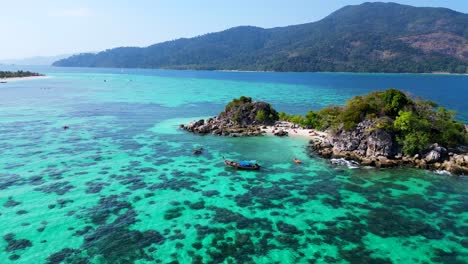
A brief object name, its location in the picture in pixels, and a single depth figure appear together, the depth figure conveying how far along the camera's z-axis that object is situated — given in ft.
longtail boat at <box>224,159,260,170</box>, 176.24
